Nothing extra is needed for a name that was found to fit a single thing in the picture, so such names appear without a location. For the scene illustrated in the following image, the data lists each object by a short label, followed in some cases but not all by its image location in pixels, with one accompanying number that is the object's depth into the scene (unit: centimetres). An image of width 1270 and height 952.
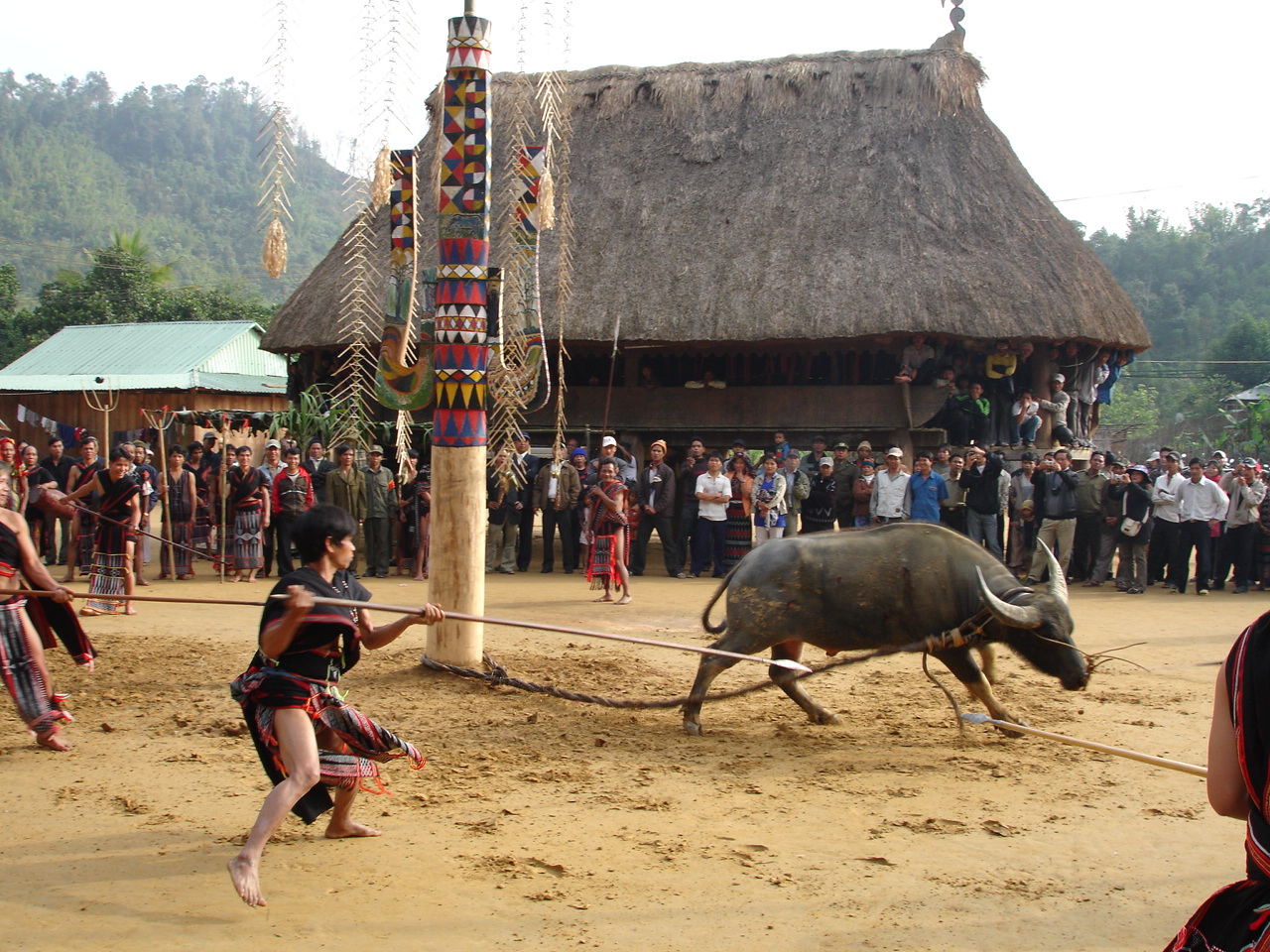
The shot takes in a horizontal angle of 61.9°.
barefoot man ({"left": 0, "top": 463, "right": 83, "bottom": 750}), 558
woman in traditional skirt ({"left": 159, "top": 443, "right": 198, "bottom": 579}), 1320
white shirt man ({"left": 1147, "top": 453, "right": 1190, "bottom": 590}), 1288
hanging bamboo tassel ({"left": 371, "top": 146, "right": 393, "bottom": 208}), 537
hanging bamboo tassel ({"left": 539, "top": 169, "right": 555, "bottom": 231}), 704
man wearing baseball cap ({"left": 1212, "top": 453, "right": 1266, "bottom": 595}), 1279
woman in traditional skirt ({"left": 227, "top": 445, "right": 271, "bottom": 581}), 1255
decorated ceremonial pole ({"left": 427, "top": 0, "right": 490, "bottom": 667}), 734
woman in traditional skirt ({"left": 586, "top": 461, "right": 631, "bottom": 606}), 1131
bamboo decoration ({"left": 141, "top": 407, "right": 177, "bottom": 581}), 1287
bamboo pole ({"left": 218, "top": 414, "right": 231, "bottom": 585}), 1284
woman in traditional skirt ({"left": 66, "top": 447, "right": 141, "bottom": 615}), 977
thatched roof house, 1545
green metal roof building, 2527
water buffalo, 618
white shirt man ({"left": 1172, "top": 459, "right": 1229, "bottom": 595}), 1267
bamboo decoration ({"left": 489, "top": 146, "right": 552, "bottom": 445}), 768
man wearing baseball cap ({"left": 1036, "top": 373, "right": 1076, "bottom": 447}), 1606
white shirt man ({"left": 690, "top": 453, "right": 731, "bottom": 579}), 1311
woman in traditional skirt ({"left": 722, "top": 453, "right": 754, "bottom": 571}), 1329
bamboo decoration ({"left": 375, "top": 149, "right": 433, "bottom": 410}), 674
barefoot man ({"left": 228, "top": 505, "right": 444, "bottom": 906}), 390
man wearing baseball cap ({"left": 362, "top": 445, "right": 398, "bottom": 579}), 1330
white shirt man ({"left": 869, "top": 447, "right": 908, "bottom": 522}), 1268
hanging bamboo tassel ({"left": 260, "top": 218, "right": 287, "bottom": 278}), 519
